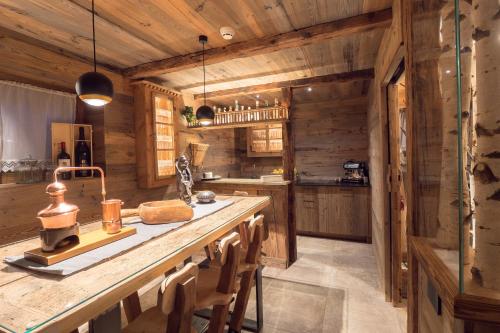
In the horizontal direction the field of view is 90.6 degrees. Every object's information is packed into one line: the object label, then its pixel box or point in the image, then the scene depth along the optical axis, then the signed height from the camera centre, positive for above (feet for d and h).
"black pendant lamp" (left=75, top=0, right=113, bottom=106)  5.35 +1.71
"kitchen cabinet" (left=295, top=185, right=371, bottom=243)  13.70 -2.97
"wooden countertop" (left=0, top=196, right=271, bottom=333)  2.51 -1.51
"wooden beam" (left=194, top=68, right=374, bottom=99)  10.96 +3.76
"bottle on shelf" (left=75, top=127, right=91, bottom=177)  9.03 +0.41
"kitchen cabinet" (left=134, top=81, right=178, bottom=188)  10.60 +1.28
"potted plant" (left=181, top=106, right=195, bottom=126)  13.15 +2.60
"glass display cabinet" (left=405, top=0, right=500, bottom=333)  2.53 -0.14
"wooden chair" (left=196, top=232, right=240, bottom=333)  4.87 -2.67
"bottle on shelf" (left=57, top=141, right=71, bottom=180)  8.30 +0.22
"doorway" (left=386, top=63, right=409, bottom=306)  7.95 -1.06
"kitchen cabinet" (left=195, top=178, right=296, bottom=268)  11.14 -2.76
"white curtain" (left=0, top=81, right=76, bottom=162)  7.19 +1.54
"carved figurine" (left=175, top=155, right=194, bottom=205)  7.02 -0.47
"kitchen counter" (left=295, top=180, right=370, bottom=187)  14.00 -1.44
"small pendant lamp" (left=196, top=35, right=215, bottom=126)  10.14 +1.99
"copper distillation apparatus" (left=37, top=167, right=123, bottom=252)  3.76 -0.89
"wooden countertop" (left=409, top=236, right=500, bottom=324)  2.43 -1.44
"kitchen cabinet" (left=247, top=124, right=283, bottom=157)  17.83 +1.51
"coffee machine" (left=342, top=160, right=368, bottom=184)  14.51 -0.84
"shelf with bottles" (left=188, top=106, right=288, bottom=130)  11.57 +2.18
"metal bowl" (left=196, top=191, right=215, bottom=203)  8.13 -1.13
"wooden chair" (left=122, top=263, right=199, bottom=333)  3.32 -1.85
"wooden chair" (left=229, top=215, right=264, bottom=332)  6.25 -2.86
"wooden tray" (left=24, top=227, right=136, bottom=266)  3.71 -1.35
